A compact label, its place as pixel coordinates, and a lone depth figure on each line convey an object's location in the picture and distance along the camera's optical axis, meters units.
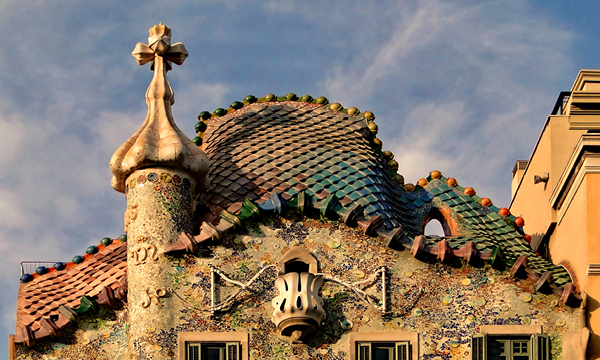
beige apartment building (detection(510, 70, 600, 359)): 25.61
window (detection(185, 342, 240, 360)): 24.97
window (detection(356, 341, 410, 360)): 24.95
